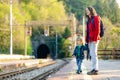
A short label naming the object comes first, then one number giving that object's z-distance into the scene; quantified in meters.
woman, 13.20
